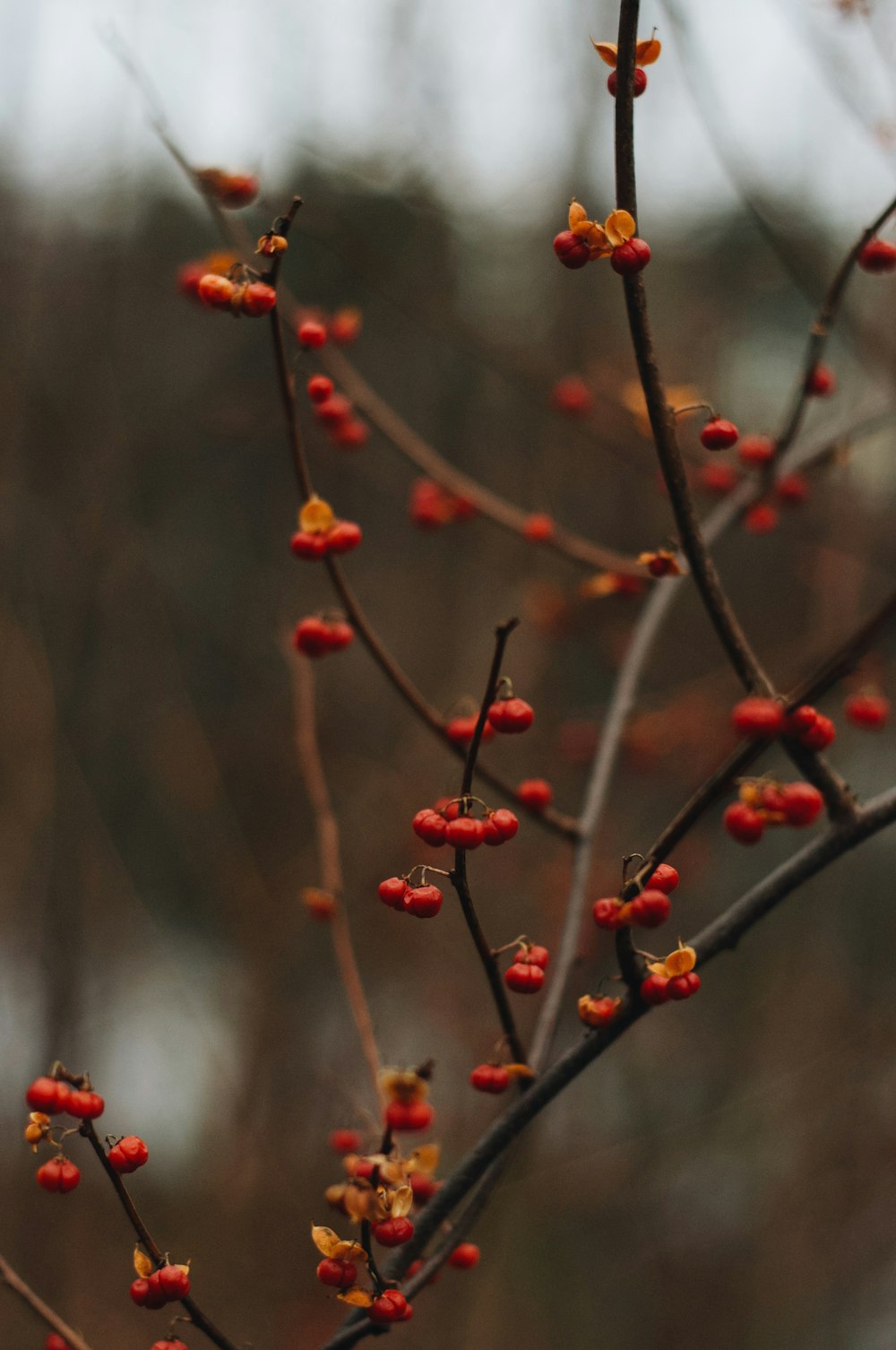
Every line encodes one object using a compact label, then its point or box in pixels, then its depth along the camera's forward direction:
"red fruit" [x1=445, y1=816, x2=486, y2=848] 0.71
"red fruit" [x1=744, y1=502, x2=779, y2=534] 0.86
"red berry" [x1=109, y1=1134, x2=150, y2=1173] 0.72
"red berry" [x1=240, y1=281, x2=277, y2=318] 0.72
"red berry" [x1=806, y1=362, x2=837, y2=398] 0.80
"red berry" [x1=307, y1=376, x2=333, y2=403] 0.76
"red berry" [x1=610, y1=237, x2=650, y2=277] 0.70
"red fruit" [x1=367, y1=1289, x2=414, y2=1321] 0.71
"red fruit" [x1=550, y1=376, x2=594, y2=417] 1.03
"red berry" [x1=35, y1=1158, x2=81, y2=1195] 0.72
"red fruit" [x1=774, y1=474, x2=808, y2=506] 0.88
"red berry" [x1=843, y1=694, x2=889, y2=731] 0.82
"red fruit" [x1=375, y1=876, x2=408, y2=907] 0.72
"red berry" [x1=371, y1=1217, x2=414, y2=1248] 0.71
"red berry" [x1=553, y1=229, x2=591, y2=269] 0.71
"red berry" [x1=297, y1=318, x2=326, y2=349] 0.75
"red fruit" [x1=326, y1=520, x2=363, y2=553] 0.75
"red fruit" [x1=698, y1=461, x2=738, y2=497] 0.99
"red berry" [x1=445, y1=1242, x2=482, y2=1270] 0.75
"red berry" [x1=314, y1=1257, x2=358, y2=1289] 0.71
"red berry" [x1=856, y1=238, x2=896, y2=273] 0.76
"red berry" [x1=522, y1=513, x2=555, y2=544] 0.85
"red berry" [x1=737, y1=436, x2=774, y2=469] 0.85
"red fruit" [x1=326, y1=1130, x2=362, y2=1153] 0.81
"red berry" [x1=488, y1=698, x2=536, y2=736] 0.73
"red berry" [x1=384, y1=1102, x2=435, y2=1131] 0.70
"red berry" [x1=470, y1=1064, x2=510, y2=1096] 0.74
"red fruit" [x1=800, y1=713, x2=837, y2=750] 0.72
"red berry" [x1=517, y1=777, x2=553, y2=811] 0.79
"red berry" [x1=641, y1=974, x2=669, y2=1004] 0.72
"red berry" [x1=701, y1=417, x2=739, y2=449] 0.73
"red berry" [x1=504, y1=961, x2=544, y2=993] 0.73
